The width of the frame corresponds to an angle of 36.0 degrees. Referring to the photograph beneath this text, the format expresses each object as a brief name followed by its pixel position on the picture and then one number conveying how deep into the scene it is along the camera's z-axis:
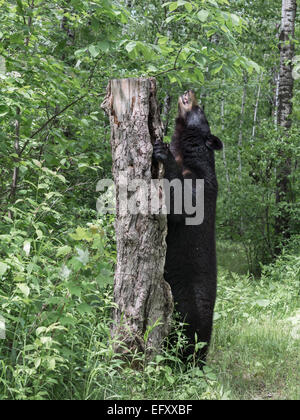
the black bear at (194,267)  4.55
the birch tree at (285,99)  10.60
